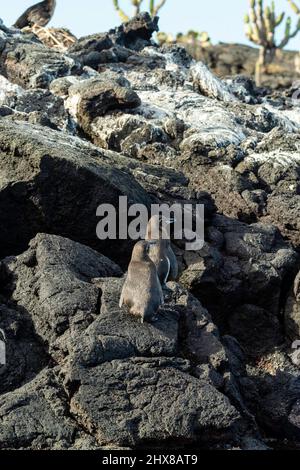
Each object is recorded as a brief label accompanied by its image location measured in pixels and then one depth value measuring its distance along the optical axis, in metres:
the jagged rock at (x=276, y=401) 14.33
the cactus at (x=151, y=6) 44.97
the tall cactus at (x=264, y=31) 52.72
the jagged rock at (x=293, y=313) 18.33
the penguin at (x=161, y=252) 16.39
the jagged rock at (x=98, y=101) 24.03
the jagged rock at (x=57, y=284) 13.98
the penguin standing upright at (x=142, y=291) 13.60
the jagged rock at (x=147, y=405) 12.33
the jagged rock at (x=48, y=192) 17.27
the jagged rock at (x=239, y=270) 18.03
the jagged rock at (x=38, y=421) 12.17
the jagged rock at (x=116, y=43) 29.25
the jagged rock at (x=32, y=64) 26.55
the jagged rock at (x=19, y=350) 13.57
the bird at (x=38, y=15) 34.38
